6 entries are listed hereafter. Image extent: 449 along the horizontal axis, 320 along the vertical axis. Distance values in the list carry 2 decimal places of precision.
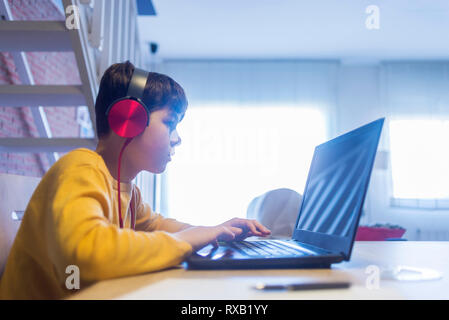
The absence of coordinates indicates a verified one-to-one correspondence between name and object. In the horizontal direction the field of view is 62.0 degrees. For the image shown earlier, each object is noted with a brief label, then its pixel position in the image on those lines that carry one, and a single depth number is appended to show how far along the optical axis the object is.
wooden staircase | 1.35
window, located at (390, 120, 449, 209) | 4.77
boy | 0.50
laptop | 0.57
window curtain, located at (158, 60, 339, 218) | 4.98
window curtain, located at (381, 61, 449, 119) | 4.91
